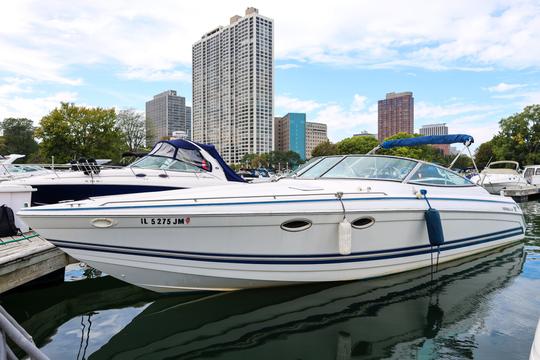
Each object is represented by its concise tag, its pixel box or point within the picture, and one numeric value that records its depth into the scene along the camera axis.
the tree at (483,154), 66.23
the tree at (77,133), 33.25
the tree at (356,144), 60.51
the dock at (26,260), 4.46
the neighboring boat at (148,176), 7.80
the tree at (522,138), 46.09
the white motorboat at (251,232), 4.05
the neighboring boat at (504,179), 19.88
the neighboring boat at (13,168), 15.46
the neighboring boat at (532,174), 23.83
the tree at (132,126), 54.91
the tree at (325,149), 72.25
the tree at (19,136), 60.50
